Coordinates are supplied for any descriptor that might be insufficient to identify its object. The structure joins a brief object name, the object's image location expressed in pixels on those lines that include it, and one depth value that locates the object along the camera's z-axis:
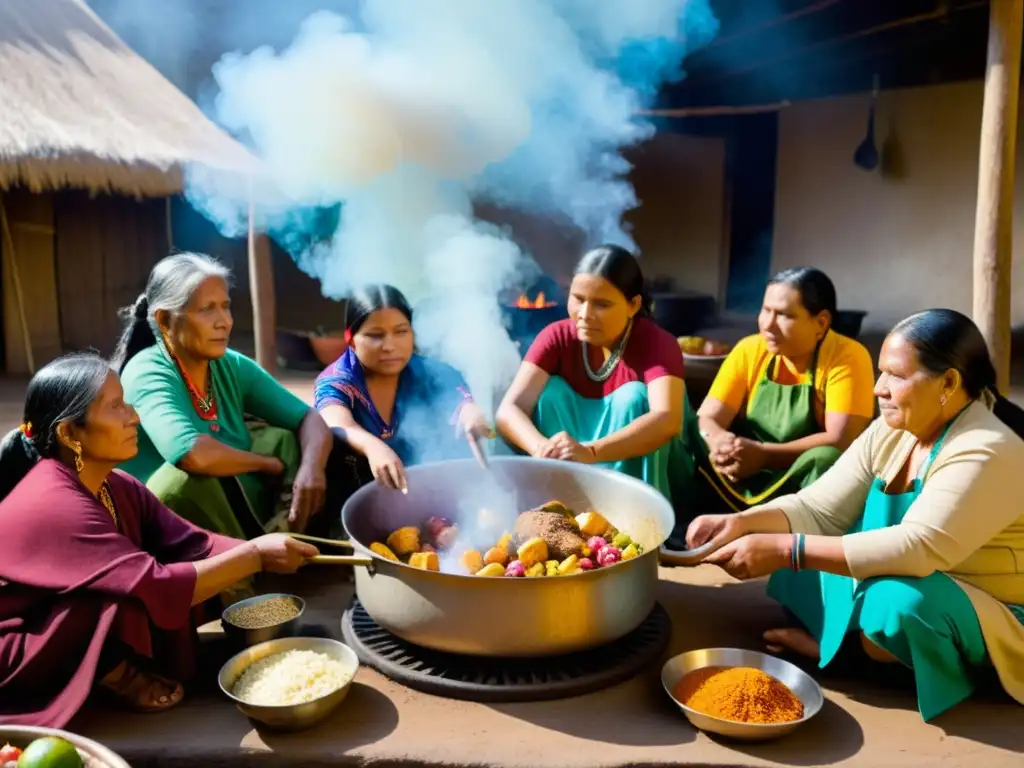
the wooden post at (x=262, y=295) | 7.62
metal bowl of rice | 2.41
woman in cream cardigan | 2.40
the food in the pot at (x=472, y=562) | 2.85
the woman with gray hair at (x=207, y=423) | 3.13
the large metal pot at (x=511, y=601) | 2.51
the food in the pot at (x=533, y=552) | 2.84
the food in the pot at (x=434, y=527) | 3.24
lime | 1.89
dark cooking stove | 2.61
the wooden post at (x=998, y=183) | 5.04
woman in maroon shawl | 2.35
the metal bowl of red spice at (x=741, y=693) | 2.37
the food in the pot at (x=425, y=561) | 2.76
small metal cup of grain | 2.87
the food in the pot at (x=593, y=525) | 3.08
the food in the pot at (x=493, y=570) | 2.72
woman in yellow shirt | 3.67
